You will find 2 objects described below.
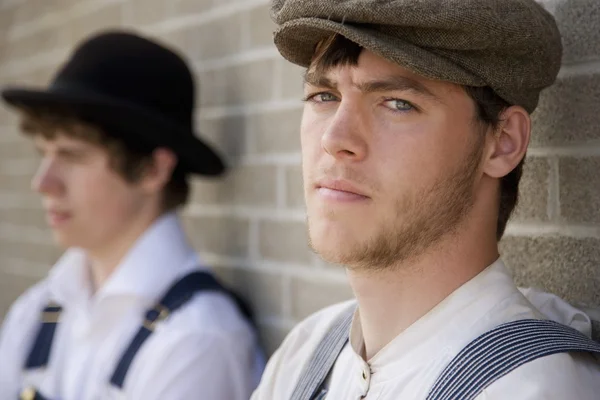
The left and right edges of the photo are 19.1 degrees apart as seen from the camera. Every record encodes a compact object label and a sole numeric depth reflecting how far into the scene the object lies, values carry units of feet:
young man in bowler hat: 6.57
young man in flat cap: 5.03
